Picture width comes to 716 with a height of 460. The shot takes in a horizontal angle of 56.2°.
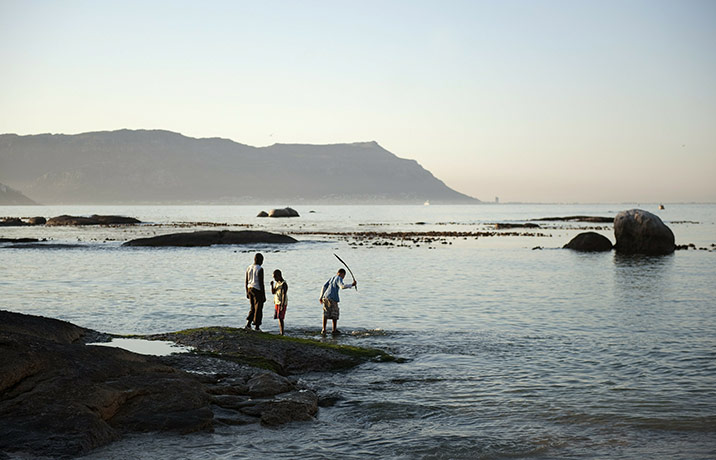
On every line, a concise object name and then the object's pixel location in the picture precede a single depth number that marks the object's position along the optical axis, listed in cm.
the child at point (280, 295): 1883
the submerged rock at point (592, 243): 5579
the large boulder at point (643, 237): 5241
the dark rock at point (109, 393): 1017
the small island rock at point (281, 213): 16762
